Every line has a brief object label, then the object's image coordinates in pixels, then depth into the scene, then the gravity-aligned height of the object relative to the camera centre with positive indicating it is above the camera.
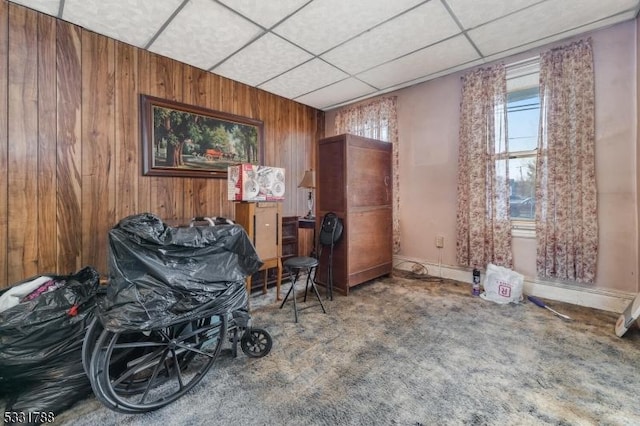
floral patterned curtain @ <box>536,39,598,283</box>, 2.65 +0.43
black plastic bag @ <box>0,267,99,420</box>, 1.38 -0.73
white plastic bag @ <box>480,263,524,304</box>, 2.86 -0.79
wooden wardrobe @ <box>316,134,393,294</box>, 3.08 +0.13
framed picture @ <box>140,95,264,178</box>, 2.94 +0.87
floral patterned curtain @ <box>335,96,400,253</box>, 4.11 +1.40
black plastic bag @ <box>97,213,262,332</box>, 1.28 -0.32
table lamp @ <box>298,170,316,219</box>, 4.04 +0.45
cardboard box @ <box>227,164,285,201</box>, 2.71 +0.30
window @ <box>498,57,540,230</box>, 3.07 +0.82
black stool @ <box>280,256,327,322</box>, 2.48 -0.48
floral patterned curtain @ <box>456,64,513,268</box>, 3.14 +0.45
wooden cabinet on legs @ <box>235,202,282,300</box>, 2.79 -0.16
